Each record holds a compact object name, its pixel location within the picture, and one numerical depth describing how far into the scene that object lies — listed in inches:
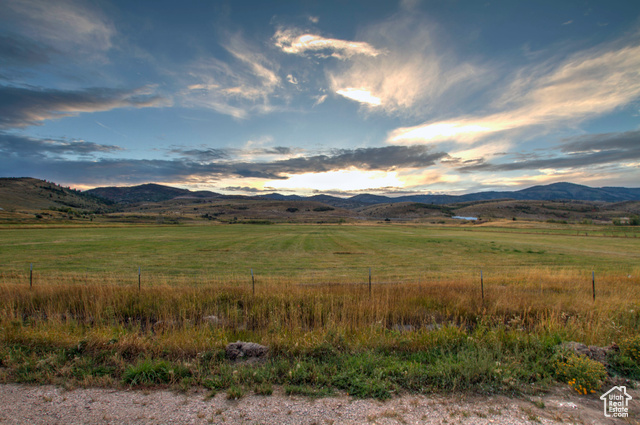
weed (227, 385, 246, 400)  200.4
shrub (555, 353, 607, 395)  214.1
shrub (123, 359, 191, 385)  219.9
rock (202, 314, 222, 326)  386.5
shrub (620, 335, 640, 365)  256.7
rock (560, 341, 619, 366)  258.5
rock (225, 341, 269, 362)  269.3
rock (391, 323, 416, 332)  375.6
